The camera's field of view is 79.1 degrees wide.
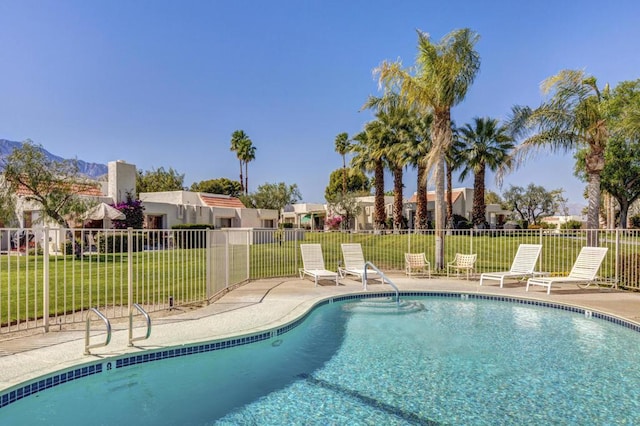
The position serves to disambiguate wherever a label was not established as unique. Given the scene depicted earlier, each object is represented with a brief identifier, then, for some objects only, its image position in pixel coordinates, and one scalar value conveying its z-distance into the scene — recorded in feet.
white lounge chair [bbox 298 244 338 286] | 40.70
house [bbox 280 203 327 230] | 161.79
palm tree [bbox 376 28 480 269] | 45.60
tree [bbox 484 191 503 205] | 230.68
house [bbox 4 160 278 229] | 82.02
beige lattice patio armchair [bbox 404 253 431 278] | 42.75
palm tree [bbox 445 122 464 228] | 88.18
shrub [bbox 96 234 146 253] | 50.58
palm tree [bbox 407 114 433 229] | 85.87
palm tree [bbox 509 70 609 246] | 43.09
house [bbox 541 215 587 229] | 192.53
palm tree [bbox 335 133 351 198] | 172.48
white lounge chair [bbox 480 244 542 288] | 36.86
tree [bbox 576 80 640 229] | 90.68
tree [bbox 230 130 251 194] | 188.55
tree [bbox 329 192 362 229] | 135.03
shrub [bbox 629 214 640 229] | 143.54
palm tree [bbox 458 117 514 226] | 85.66
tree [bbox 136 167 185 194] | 171.83
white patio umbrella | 66.49
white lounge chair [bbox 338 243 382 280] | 41.19
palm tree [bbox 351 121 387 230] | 91.35
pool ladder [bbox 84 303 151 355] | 15.82
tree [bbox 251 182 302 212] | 183.52
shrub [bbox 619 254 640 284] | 34.53
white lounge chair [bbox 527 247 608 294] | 33.19
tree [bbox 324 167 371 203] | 215.31
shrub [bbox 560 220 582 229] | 167.05
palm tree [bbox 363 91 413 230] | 87.81
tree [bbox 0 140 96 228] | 63.62
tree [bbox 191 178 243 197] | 220.23
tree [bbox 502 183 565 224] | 204.54
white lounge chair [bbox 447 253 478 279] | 41.06
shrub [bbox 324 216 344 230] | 139.64
